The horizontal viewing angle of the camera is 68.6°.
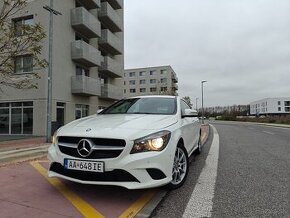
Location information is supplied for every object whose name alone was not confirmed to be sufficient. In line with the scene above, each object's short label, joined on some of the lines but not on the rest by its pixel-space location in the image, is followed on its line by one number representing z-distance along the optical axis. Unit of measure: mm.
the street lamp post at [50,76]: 10234
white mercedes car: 2721
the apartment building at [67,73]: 14090
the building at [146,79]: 58798
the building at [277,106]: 88009
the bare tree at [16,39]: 8290
